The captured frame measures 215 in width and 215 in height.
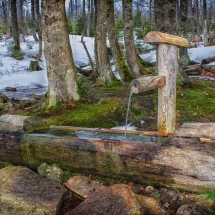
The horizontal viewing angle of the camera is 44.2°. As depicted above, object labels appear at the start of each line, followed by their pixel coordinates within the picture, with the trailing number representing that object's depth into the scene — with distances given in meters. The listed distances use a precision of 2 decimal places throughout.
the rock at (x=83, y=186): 3.39
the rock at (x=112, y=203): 2.89
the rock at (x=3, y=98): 8.66
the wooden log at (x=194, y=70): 13.56
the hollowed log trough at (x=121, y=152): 3.10
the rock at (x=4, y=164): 4.41
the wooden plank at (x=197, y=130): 3.19
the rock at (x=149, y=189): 3.37
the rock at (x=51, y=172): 3.88
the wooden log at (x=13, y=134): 4.23
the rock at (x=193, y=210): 2.73
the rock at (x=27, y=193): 3.14
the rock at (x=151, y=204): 3.04
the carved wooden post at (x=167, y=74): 3.89
